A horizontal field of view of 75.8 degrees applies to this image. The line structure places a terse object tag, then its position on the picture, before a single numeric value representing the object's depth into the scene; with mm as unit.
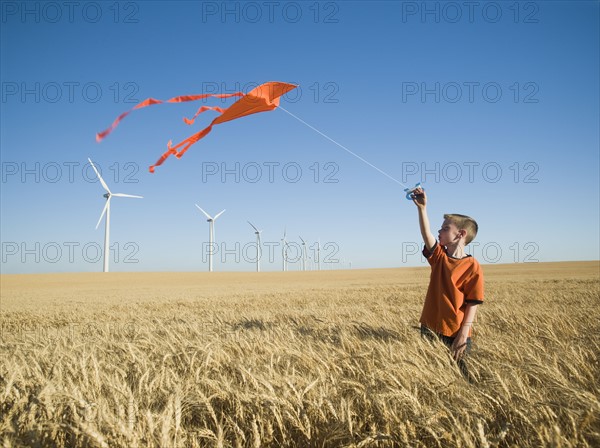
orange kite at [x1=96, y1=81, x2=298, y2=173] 4617
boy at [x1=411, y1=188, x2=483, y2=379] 4273
